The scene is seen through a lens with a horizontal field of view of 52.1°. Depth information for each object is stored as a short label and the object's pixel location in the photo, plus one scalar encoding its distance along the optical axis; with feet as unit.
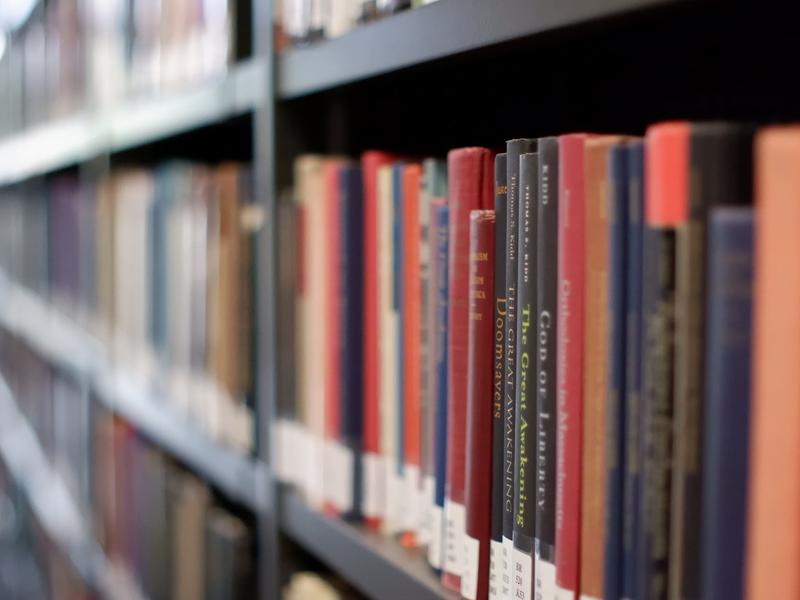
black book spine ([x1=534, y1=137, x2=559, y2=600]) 1.70
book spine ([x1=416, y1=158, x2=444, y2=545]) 2.25
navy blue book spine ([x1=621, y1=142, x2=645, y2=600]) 1.52
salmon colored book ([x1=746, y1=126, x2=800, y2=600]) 1.28
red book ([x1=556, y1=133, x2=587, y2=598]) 1.64
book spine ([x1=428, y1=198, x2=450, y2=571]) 2.15
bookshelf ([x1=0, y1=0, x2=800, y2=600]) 2.04
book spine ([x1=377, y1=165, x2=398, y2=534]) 2.44
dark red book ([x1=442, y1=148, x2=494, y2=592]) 2.01
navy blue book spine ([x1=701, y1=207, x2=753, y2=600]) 1.34
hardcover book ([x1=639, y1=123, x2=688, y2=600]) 1.42
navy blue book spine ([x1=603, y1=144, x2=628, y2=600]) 1.55
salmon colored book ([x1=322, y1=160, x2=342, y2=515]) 2.64
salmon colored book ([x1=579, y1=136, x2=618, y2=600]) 1.60
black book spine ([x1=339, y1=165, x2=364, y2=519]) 2.59
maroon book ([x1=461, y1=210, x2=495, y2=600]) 1.96
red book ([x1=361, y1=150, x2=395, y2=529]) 2.54
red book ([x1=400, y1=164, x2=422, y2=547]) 2.33
